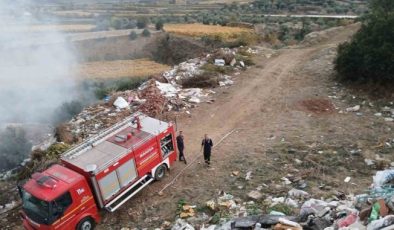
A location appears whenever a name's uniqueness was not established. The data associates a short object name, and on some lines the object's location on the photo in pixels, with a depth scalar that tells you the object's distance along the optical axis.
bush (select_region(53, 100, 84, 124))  19.72
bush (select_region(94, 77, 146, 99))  21.57
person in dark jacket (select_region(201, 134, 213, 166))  13.04
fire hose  12.61
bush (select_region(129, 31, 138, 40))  43.41
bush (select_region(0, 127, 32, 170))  16.44
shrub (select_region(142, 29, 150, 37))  43.41
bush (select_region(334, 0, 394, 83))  16.69
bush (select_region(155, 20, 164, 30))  45.88
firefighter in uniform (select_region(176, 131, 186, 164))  13.31
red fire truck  10.13
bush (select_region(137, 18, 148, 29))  48.62
